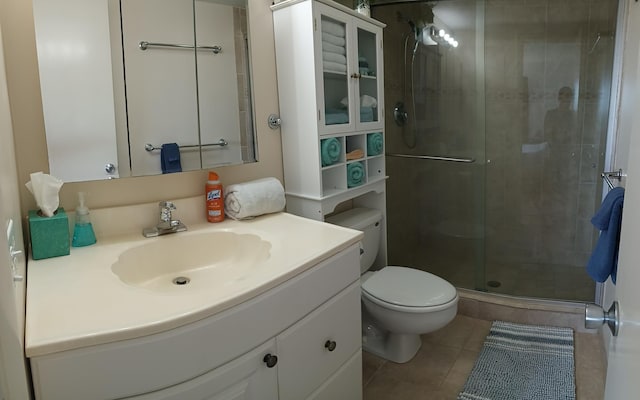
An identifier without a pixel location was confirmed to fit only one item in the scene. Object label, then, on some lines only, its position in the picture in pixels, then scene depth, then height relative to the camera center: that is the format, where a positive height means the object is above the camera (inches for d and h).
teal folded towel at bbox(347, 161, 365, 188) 79.4 -8.0
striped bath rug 74.0 -43.8
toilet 73.5 -28.8
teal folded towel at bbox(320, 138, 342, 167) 71.7 -3.4
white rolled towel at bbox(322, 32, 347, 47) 70.8 +14.8
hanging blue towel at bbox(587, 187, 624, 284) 55.5 -14.4
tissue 48.8 -6.0
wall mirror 51.4 +6.3
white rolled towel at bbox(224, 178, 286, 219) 64.9 -9.9
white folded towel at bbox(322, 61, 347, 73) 70.8 +10.3
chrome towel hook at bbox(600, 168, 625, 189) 77.7 -9.2
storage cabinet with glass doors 69.0 +5.3
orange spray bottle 64.6 -9.6
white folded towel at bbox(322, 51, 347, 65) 70.8 +11.8
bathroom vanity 33.9 -16.8
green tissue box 48.2 -10.9
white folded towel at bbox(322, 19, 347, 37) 70.5 +16.5
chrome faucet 58.8 -12.0
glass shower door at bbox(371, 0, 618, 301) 108.7 -3.1
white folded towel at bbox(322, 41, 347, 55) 70.8 +13.3
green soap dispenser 53.5 -11.1
